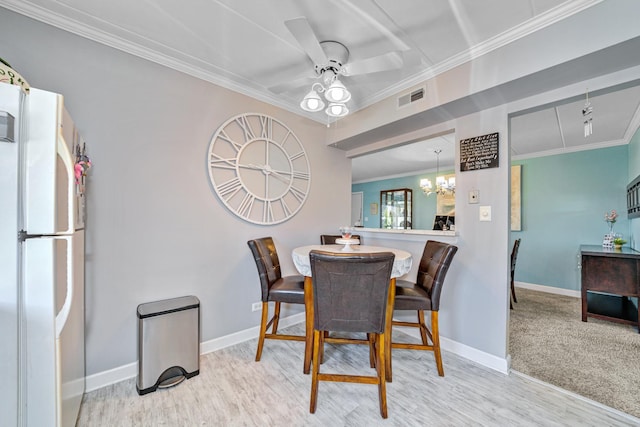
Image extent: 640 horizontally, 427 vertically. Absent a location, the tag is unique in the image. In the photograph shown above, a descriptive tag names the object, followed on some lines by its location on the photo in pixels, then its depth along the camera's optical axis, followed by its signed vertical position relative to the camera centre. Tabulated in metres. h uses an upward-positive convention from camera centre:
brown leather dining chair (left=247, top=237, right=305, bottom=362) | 2.11 -0.64
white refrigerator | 0.88 -0.15
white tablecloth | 1.83 -0.37
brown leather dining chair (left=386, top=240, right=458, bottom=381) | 1.98 -0.66
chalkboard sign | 2.15 +0.54
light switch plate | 2.18 +0.00
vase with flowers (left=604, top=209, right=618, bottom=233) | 3.65 -0.06
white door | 8.18 +0.24
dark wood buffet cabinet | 2.80 -0.76
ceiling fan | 1.54 +1.04
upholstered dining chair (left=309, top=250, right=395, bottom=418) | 1.51 -0.54
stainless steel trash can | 1.71 -0.92
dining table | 1.84 -0.59
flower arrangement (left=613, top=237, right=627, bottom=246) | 3.37 -0.39
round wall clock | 2.38 +0.47
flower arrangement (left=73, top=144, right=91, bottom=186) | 1.36 +0.28
